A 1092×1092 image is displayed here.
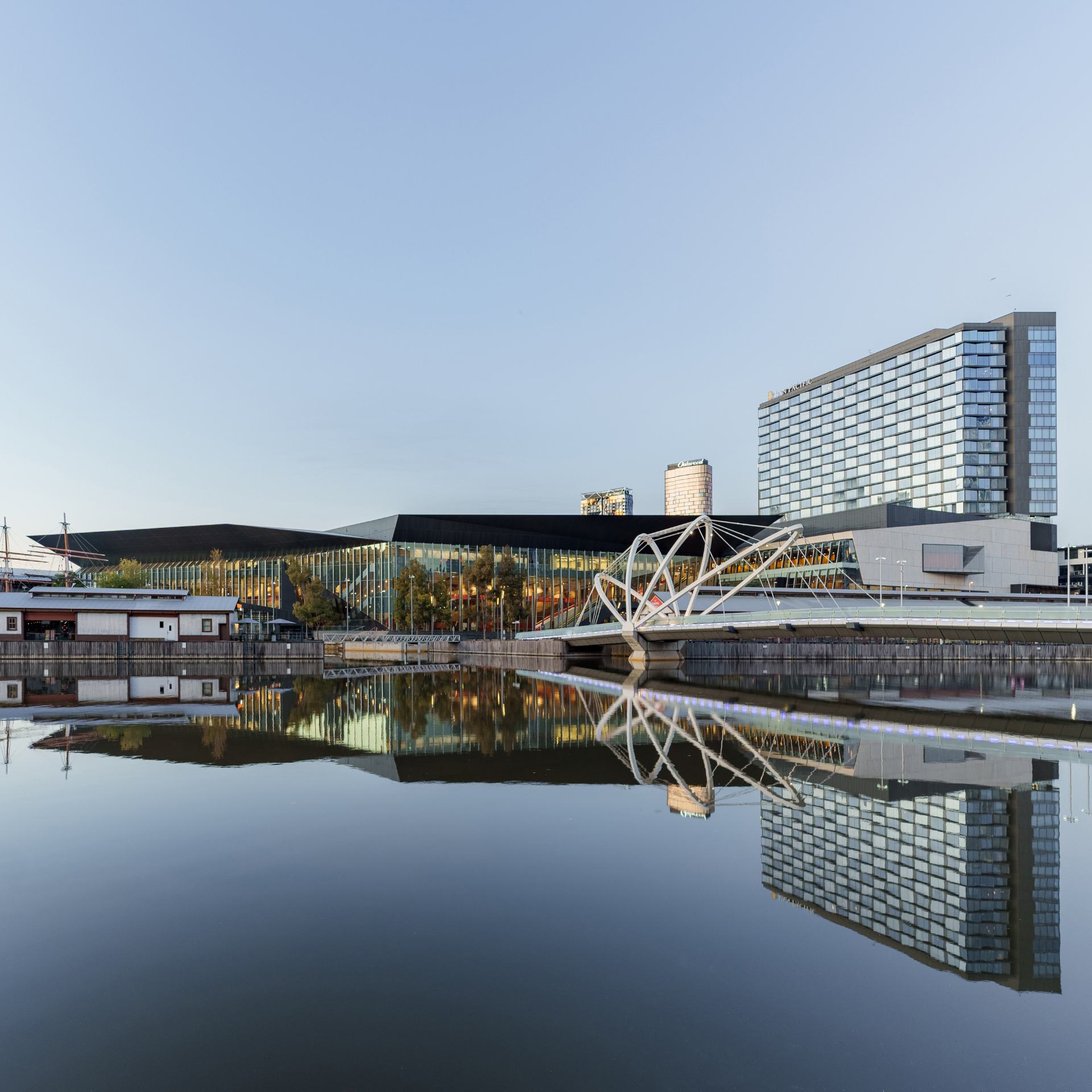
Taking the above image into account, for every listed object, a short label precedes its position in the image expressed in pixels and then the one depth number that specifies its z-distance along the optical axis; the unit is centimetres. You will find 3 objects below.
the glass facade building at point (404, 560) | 11006
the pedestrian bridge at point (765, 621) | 4531
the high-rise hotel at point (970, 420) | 15550
